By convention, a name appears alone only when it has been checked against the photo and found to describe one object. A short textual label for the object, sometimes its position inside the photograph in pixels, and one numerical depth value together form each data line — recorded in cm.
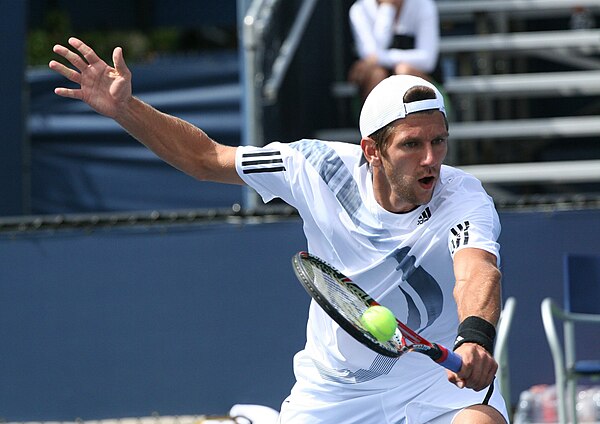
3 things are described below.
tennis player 820
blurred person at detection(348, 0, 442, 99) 1614
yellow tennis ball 700
